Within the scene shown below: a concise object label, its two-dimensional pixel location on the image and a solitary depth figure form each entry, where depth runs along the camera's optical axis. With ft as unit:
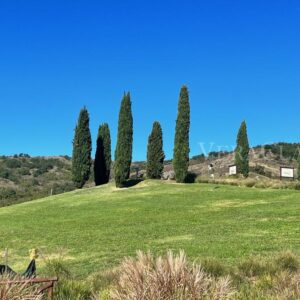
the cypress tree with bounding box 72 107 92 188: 133.69
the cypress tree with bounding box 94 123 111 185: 134.31
